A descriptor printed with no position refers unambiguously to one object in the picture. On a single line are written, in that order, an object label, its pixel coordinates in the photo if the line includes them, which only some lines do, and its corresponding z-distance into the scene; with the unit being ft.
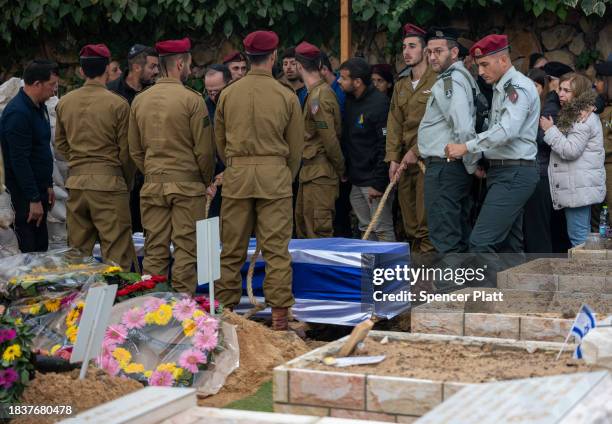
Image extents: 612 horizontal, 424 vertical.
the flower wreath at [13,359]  28.77
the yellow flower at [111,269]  40.24
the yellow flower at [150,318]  36.48
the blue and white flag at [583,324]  23.40
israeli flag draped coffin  45.57
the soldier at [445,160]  48.07
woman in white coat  52.68
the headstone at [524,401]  15.55
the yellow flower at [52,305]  37.76
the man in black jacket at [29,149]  53.11
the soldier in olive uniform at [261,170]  44.61
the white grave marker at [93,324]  27.09
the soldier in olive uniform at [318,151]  55.76
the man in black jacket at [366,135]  57.15
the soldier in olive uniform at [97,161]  49.41
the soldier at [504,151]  45.90
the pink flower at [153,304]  36.84
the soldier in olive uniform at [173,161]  46.74
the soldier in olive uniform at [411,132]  54.31
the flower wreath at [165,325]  35.14
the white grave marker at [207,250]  36.22
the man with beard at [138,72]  57.44
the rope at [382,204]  54.36
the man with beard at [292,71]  61.19
